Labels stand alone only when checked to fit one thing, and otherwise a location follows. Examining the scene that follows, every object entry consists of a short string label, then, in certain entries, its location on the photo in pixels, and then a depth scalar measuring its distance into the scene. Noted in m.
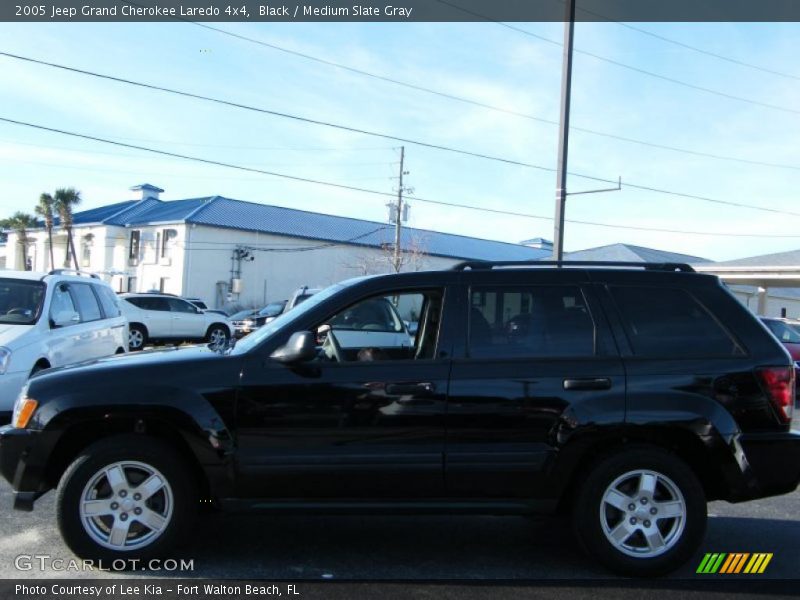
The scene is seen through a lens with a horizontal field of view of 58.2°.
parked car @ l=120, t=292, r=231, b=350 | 21.39
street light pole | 13.93
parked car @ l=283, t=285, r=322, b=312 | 14.02
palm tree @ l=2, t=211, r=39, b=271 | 52.97
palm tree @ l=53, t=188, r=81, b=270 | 48.90
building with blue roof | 43.97
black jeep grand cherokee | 4.18
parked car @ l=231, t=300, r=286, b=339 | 22.35
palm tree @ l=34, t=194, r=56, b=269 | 49.66
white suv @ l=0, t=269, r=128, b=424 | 7.75
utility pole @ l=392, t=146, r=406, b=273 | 41.12
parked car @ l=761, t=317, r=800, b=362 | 14.75
